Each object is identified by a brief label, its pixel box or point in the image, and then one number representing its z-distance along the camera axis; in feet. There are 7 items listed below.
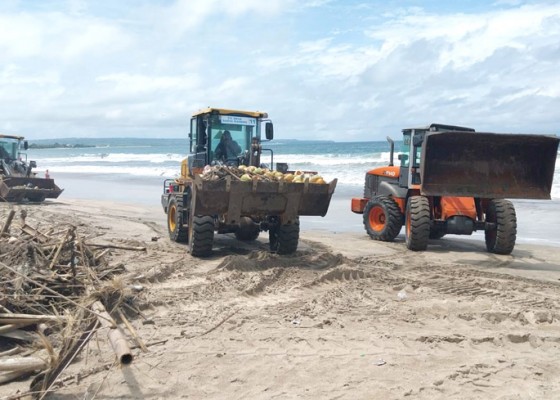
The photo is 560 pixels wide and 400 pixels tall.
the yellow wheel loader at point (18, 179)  54.95
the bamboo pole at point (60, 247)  19.48
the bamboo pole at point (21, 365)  13.58
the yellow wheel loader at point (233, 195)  28.19
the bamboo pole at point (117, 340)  12.65
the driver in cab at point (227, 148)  34.81
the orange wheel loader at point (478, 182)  33.06
